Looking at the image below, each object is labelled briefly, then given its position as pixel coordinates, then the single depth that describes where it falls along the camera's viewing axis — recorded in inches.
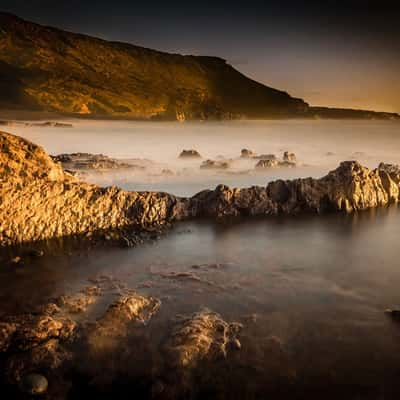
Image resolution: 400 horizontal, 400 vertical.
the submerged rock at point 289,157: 1159.0
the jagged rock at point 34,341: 223.9
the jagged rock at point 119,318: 248.5
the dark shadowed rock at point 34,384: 202.8
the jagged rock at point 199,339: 230.8
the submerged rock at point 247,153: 1269.7
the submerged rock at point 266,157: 1168.9
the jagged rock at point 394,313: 285.3
